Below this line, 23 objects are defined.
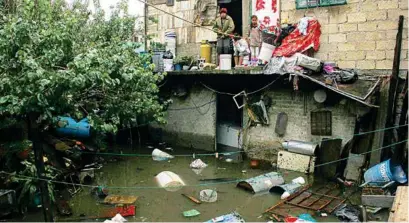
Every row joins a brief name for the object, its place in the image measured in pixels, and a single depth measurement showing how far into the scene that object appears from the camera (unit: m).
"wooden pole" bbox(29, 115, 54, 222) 5.84
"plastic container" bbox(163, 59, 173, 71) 12.52
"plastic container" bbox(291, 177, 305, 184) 9.03
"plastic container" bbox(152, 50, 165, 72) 12.17
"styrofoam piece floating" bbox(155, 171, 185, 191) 9.00
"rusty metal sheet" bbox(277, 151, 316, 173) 9.79
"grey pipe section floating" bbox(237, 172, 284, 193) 8.56
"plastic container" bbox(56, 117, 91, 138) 11.03
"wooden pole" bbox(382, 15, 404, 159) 8.07
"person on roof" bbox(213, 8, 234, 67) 11.50
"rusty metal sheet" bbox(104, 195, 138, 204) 8.00
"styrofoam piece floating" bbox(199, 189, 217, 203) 8.11
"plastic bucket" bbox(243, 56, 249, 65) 11.09
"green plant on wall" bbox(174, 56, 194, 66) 12.59
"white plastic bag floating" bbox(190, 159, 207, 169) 10.77
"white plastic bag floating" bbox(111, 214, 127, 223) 6.82
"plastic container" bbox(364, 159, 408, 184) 7.64
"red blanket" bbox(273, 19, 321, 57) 9.80
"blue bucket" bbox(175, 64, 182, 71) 12.61
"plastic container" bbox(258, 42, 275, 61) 10.52
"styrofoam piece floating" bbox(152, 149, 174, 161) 11.76
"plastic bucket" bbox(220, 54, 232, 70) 11.21
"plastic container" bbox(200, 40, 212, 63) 12.38
